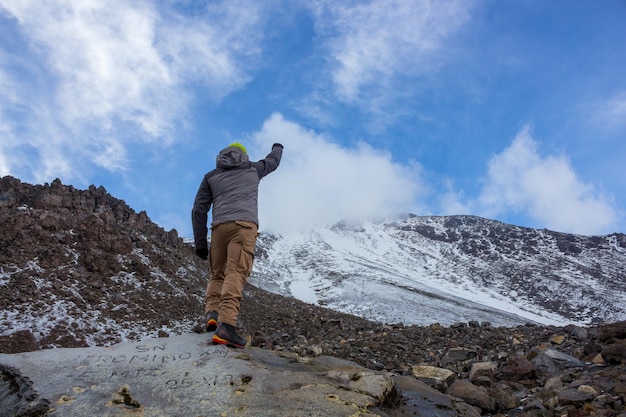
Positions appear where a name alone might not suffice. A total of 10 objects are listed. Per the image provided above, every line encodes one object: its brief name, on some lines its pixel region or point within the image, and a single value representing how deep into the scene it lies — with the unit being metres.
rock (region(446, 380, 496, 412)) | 5.43
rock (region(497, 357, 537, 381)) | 6.89
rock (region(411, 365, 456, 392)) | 6.36
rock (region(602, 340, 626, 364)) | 6.81
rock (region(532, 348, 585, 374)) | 7.20
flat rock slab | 3.87
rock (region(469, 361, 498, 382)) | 7.27
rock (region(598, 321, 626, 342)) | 8.01
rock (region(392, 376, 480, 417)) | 4.69
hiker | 5.78
